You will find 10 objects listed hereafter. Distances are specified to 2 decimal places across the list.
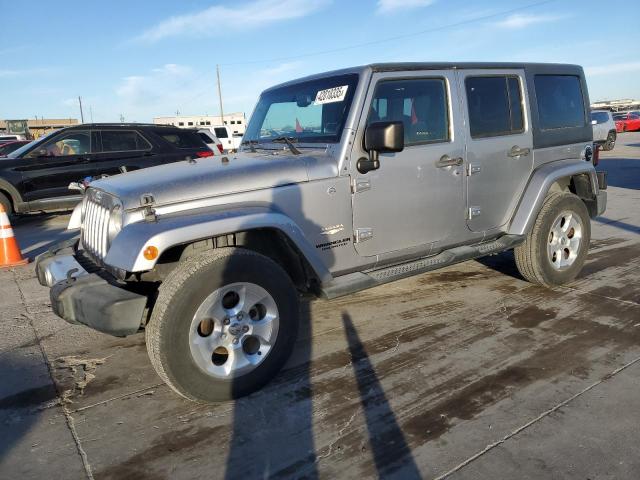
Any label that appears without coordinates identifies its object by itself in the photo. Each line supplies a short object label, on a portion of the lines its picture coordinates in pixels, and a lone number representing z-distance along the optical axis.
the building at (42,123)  62.40
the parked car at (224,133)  21.85
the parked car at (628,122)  34.12
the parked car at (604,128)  21.73
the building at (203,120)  66.51
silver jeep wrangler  2.80
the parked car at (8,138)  21.34
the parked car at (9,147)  13.51
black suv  8.98
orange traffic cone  6.29
